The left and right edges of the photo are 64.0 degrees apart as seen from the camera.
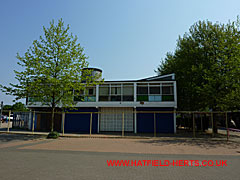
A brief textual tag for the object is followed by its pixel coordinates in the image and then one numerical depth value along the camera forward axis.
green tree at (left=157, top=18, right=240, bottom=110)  16.36
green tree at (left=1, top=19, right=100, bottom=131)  15.67
